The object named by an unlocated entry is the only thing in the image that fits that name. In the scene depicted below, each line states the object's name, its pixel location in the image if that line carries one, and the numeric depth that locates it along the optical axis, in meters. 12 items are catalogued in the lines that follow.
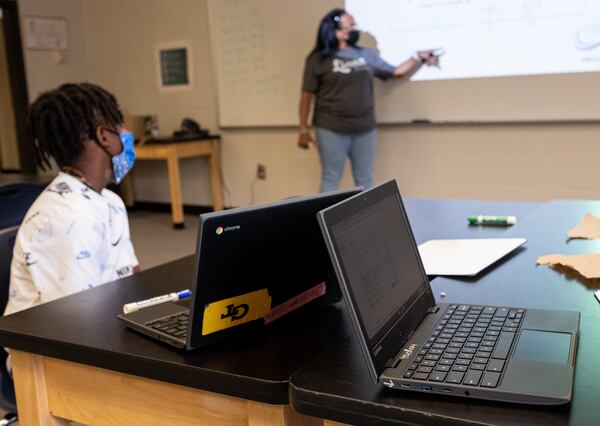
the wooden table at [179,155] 4.73
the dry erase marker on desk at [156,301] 1.09
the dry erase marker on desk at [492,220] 1.71
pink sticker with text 1.02
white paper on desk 1.27
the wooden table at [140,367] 0.87
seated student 1.40
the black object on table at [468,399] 0.69
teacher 3.83
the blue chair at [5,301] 1.41
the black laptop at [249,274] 0.90
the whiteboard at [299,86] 3.58
